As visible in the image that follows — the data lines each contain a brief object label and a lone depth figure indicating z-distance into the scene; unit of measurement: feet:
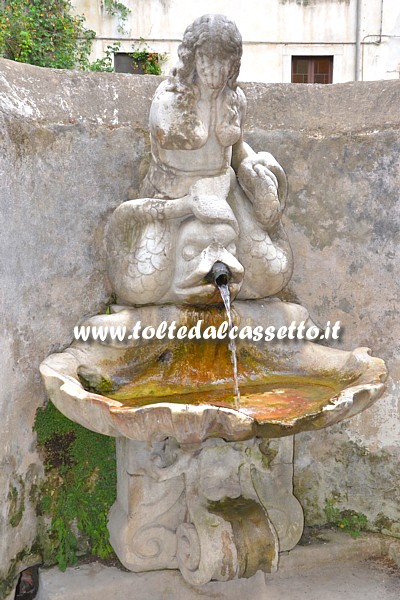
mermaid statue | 8.64
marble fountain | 8.59
